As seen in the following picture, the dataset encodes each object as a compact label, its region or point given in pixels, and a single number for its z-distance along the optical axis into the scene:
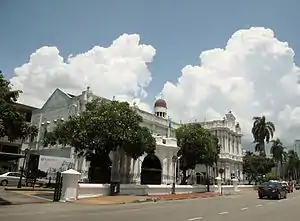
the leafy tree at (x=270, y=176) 76.72
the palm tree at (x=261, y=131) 83.62
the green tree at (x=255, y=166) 77.75
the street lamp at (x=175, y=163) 43.49
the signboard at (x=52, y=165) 38.91
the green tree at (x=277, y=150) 98.62
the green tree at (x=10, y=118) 18.91
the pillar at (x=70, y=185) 23.84
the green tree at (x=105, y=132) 30.44
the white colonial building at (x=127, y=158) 42.16
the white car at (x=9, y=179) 36.41
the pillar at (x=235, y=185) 48.96
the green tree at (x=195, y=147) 45.50
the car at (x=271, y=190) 32.59
